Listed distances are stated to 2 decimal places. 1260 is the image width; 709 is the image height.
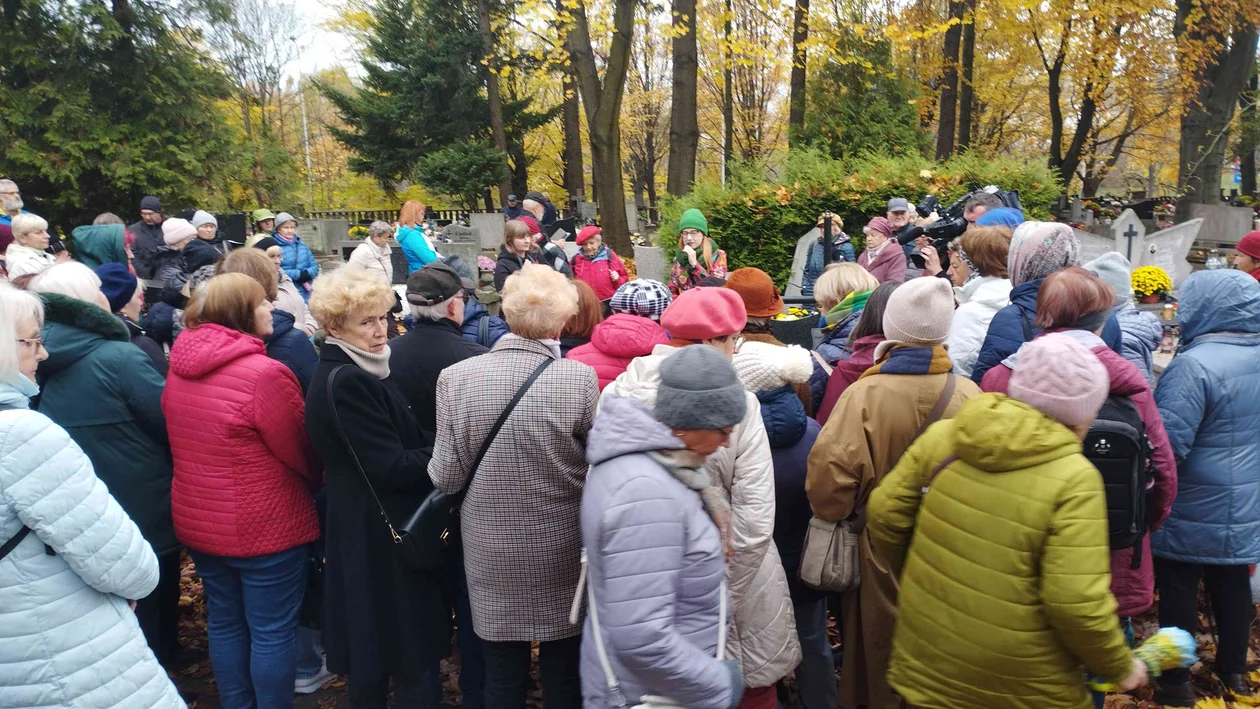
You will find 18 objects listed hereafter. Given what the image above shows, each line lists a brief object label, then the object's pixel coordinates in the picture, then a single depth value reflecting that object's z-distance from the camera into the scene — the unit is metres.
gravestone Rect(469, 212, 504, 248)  20.33
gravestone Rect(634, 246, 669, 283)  12.83
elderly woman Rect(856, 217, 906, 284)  6.68
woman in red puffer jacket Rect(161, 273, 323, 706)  3.28
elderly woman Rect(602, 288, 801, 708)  2.82
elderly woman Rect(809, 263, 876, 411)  4.41
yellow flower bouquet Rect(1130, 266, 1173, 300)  7.82
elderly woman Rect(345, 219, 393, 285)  9.52
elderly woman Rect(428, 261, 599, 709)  2.93
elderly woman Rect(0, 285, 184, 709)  2.25
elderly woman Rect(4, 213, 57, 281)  6.07
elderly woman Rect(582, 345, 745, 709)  2.08
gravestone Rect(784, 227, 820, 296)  11.14
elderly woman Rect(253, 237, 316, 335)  5.82
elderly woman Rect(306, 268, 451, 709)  3.11
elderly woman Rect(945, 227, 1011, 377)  4.09
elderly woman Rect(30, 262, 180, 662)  3.34
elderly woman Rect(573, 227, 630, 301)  8.25
